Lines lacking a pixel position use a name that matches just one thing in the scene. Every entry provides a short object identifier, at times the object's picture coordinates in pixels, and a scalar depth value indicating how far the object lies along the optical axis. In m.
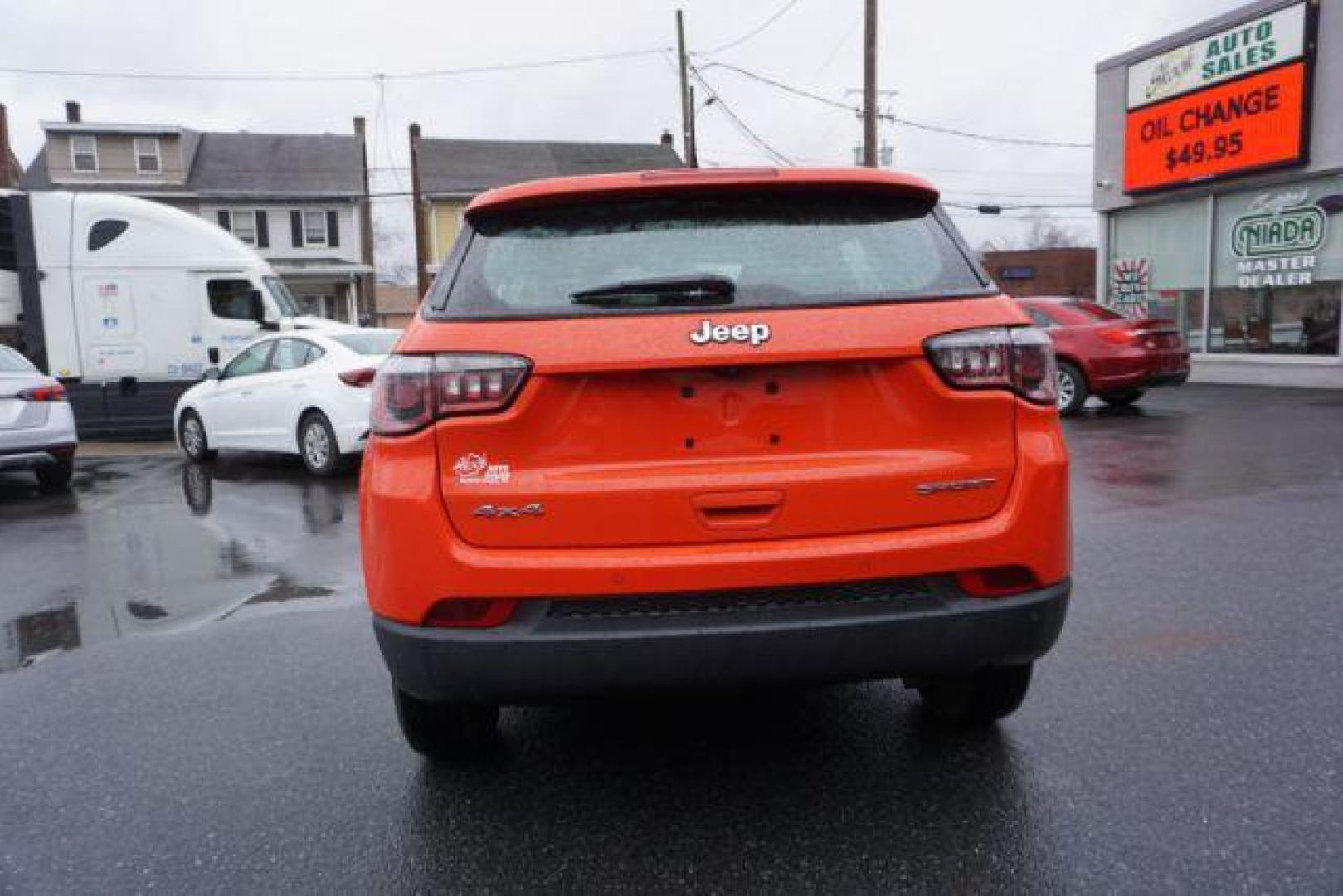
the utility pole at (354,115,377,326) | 37.66
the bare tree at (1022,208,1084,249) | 77.31
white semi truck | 14.85
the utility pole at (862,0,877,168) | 19.64
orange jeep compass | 2.45
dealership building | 15.93
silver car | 9.06
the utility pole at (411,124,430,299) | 30.73
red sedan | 12.31
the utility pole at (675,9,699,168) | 28.95
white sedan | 9.57
